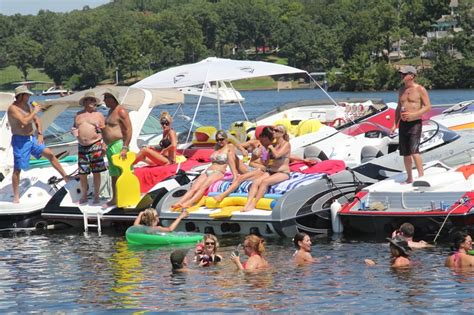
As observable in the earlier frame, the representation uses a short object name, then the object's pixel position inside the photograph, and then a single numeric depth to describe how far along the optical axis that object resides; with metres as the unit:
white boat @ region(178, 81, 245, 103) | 42.92
